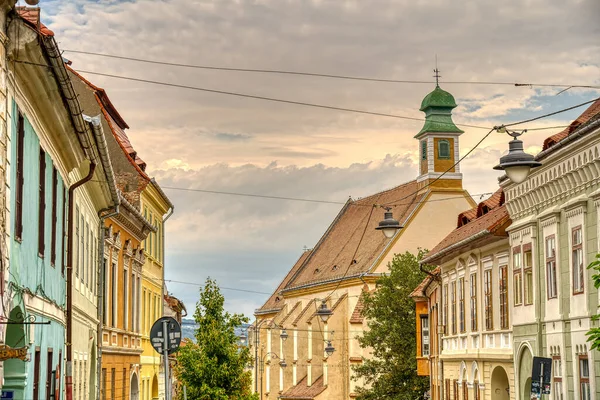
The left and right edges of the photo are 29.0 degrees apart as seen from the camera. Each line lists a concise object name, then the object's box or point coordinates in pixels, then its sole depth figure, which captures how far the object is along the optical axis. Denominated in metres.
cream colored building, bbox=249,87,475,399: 76.88
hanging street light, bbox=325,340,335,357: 72.12
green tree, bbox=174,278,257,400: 34.22
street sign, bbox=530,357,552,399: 18.11
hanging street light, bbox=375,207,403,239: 30.88
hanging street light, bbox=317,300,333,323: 71.75
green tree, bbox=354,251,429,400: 48.78
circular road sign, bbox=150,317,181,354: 17.22
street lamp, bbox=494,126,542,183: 18.78
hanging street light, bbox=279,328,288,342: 87.50
